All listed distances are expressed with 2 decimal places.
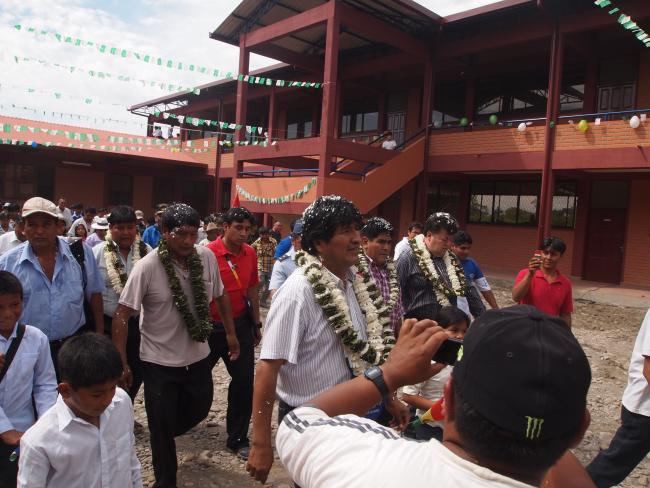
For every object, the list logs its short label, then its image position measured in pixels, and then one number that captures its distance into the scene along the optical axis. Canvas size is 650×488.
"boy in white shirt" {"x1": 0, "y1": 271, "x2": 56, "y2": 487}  2.36
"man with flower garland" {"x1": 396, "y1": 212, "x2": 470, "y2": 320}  4.15
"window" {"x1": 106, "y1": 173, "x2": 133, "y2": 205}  22.52
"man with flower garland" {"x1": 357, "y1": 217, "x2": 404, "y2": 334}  3.85
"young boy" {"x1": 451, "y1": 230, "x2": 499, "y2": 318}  5.26
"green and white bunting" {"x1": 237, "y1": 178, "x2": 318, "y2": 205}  13.64
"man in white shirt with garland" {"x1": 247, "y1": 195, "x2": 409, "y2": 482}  2.19
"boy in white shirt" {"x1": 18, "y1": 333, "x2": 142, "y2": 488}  1.99
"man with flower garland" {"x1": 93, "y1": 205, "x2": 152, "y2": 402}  4.15
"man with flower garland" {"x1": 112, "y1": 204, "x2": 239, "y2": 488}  3.25
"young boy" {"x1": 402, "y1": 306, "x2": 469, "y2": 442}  3.08
